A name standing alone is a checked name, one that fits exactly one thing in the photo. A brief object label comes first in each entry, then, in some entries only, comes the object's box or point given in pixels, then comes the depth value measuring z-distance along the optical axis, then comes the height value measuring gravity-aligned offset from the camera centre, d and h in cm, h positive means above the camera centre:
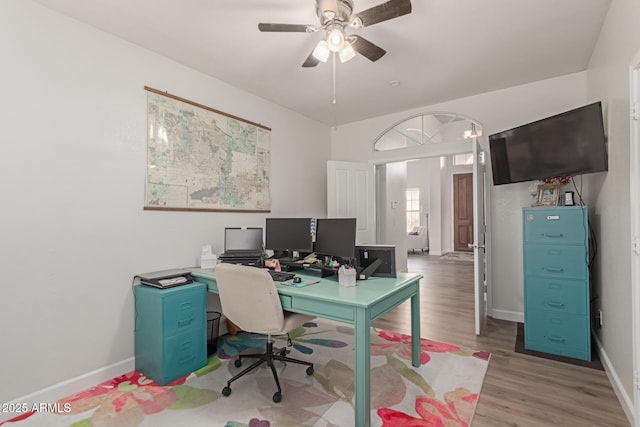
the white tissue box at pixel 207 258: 289 -41
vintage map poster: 270 +60
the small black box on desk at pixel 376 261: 239 -37
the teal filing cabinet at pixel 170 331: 224 -90
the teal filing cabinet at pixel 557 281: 257 -61
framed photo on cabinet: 298 +19
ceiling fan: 176 +120
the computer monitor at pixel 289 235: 282 -19
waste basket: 280 -112
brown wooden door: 916 +8
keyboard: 226 -47
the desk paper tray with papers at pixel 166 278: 237 -50
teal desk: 169 -58
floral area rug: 185 -126
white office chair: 195 -60
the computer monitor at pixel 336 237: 238 -18
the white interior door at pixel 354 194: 434 +31
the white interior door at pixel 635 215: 167 -1
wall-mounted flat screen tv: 235 +61
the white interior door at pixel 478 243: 314 -31
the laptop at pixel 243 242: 300 -26
